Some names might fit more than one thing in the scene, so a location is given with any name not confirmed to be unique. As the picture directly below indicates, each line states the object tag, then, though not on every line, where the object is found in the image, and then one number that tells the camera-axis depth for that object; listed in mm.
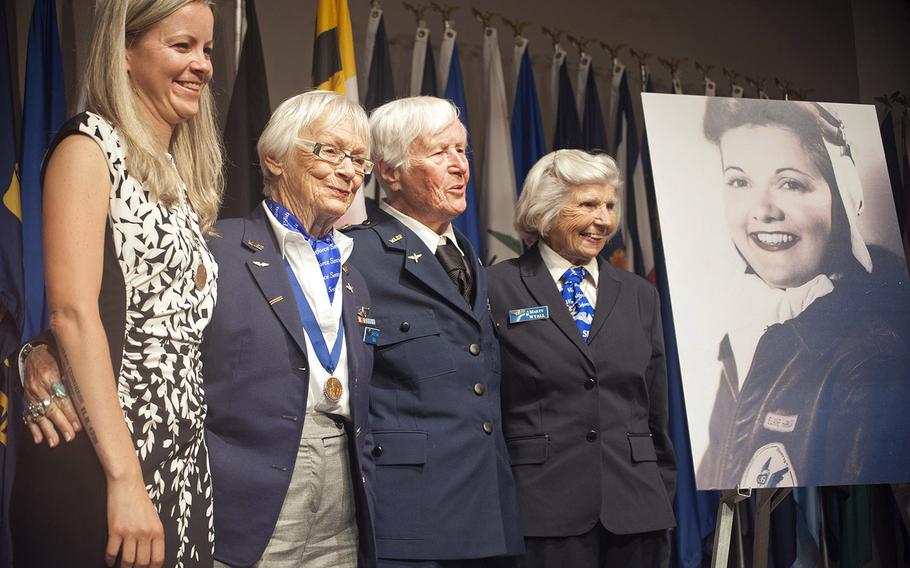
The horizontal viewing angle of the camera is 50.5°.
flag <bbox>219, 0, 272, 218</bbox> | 3592
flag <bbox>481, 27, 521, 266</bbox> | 4355
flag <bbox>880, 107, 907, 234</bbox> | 5195
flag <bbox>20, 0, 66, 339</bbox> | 3145
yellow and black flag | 3896
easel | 2777
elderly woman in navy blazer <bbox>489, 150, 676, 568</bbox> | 2508
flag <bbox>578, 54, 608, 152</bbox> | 4793
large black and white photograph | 2879
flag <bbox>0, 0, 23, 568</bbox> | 2986
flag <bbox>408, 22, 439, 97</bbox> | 4375
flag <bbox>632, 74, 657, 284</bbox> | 4836
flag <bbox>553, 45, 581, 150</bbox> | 4719
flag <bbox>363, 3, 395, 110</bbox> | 4156
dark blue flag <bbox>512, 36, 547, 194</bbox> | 4602
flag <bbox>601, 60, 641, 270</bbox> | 4809
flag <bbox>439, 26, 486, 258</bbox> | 4406
